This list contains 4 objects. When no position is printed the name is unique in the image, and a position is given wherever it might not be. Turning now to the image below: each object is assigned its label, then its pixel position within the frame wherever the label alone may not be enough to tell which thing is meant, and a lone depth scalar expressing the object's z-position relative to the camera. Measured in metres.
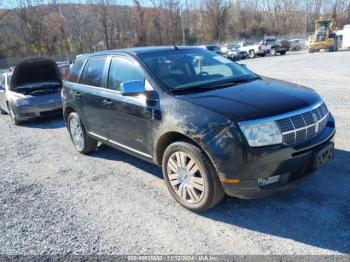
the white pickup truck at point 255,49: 34.00
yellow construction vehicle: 31.41
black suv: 2.99
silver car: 8.85
